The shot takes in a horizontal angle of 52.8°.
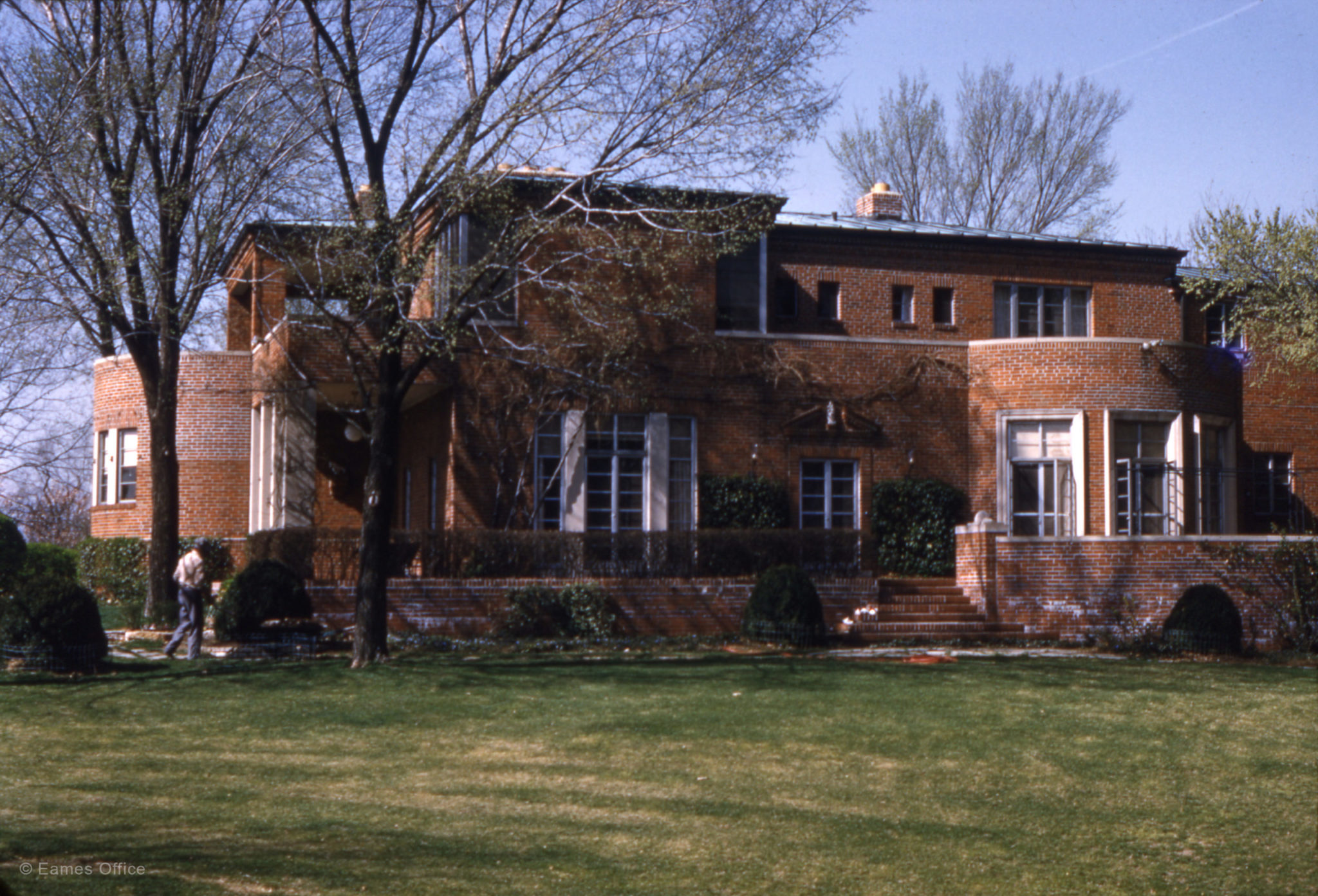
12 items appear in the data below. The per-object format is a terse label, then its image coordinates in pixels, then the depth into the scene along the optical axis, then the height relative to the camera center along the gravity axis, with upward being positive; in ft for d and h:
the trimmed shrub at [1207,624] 60.80 -4.97
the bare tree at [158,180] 58.80 +16.32
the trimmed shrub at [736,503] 76.38 +0.82
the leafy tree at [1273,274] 74.64 +13.95
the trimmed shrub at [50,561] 91.15 -2.99
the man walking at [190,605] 55.06 -3.59
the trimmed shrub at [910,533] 78.79 -0.95
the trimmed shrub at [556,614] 64.95 -4.73
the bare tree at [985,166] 133.39 +35.40
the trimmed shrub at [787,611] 62.08 -4.37
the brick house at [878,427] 69.92 +5.46
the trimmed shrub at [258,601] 57.41 -3.57
